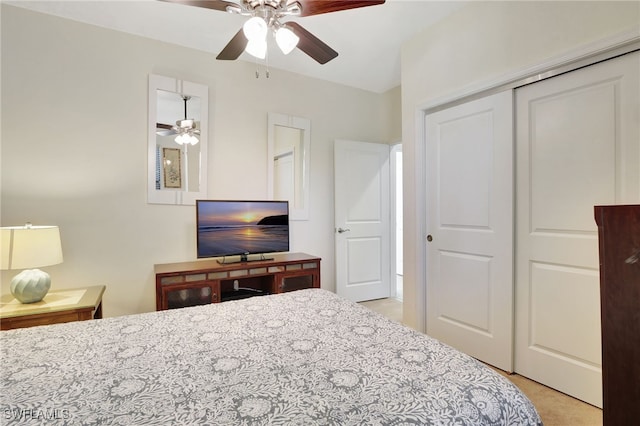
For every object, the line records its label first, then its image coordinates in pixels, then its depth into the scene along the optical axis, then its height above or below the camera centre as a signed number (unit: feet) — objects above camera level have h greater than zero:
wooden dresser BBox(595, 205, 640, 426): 3.90 -1.26
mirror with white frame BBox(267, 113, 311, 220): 11.32 +1.93
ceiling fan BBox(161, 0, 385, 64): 5.52 +3.72
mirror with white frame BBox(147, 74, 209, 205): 9.41 +2.24
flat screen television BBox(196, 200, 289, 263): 9.40 -0.45
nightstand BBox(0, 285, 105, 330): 6.33 -1.97
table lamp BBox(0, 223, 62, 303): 6.40 -0.84
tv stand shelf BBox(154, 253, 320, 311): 8.43 -1.91
